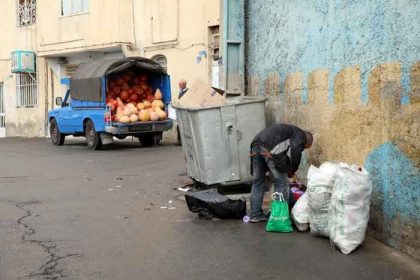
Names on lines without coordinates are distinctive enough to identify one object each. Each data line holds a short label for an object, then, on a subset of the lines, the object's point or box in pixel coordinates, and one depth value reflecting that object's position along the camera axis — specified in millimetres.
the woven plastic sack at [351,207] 5660
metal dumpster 8672
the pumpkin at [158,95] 17312
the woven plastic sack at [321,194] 6082
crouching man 6820
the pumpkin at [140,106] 16859
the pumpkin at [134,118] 16334
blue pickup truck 16391
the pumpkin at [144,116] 16547
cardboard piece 8875
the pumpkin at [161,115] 16766
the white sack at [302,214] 6555
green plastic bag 6598
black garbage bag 7281
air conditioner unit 24953
